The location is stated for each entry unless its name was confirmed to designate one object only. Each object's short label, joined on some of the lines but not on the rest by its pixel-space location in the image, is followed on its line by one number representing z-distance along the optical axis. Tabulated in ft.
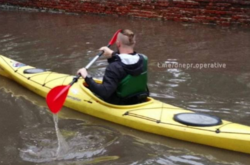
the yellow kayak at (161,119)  21.70
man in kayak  24.67
